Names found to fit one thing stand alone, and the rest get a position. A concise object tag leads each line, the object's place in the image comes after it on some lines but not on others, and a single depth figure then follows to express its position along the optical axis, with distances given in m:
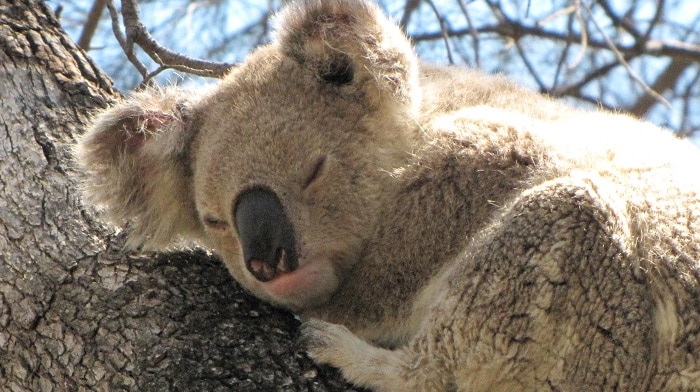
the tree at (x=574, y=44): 12.02
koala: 5.72
